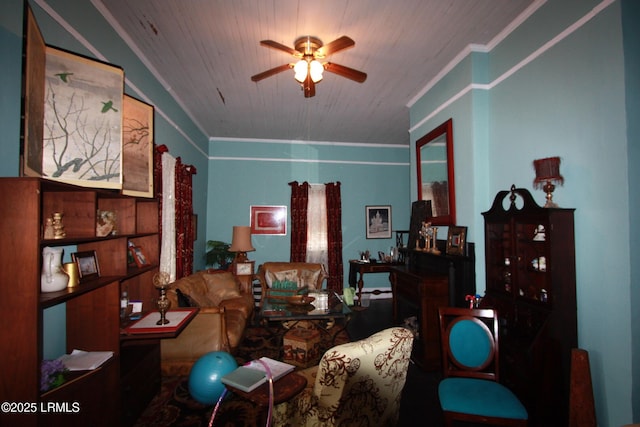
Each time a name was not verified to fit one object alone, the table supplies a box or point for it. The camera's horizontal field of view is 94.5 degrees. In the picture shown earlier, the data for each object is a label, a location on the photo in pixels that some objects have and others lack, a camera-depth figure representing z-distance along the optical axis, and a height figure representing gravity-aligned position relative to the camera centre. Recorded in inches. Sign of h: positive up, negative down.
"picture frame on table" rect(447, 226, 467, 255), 131.3 -9.5
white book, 62.5 -34.6
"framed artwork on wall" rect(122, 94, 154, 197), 108.6 +28.5
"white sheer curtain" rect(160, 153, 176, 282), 161.2 +2.9
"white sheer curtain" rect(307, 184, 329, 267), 266.4 -4.4
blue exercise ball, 99.4 -52.8
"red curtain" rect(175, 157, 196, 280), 174.7 +1.3
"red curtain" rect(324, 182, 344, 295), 262.2 -14.5
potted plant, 232.5 -27.0
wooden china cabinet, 85.8 -28.7
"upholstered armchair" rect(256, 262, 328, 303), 216.8 -39.7
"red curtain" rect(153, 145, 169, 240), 140.8 +23.9
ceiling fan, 114.9 +59.8
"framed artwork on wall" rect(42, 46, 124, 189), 77.0 +28.9
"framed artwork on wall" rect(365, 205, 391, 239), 277.7 -2.3
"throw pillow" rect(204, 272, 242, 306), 173.5 -40.1
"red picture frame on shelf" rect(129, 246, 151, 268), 108.1 -13.1
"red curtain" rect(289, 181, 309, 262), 259.3 +0.2
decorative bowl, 158.7 -44.4
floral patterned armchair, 60.1 -35.7
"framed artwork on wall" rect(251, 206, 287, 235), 262.7 +0.5
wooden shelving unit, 56.3 -16.9
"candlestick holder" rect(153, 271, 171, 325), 97.0 -23.4
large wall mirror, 142.5 +24.8
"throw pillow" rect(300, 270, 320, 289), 219.5 -43.2
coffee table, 141.3 -45.5
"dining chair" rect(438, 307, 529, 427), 76.6 -44.5
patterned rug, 95.7 -64.8
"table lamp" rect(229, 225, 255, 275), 218.7 -19.4
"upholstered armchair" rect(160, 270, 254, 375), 123.1 -47.3
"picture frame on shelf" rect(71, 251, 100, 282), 82.8 -12.5
